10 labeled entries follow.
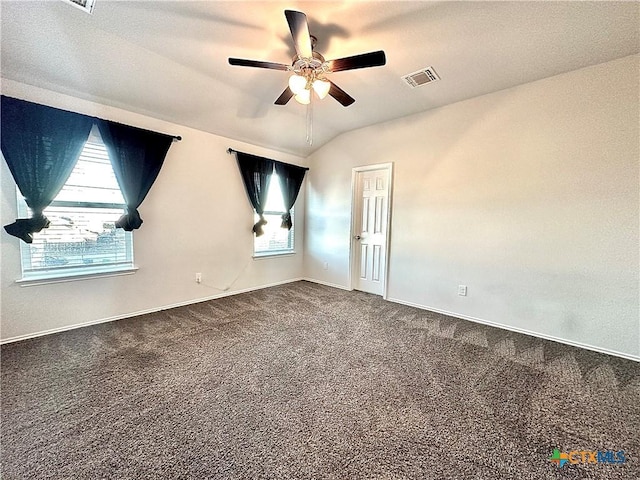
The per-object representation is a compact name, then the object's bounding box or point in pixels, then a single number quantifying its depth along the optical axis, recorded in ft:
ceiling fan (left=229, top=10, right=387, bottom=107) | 5.76
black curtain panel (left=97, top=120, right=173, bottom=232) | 9.45
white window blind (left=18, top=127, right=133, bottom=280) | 8.61
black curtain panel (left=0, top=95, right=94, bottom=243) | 7.71
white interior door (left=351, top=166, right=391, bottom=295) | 13.84
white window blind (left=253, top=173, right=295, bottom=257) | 15.01
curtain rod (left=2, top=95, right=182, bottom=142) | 7.90
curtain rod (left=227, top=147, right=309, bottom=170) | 12.97
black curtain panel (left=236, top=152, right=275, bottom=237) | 13.50
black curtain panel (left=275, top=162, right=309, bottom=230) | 15.26
